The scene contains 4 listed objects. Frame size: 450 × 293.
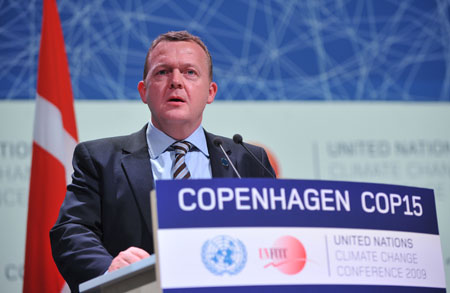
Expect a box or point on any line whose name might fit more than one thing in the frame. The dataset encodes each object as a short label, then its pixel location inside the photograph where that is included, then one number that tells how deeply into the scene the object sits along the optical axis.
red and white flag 7.46
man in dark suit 4.88
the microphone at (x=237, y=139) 4.94
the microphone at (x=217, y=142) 4.97
